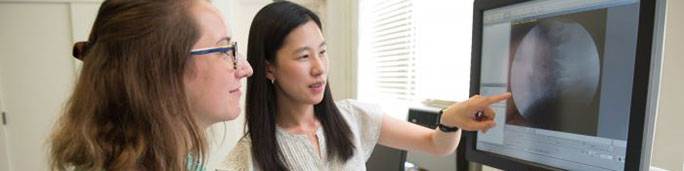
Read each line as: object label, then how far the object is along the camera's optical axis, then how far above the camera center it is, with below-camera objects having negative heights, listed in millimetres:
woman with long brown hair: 525 -46
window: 1427 +93
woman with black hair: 848 -126
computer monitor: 485 -18
